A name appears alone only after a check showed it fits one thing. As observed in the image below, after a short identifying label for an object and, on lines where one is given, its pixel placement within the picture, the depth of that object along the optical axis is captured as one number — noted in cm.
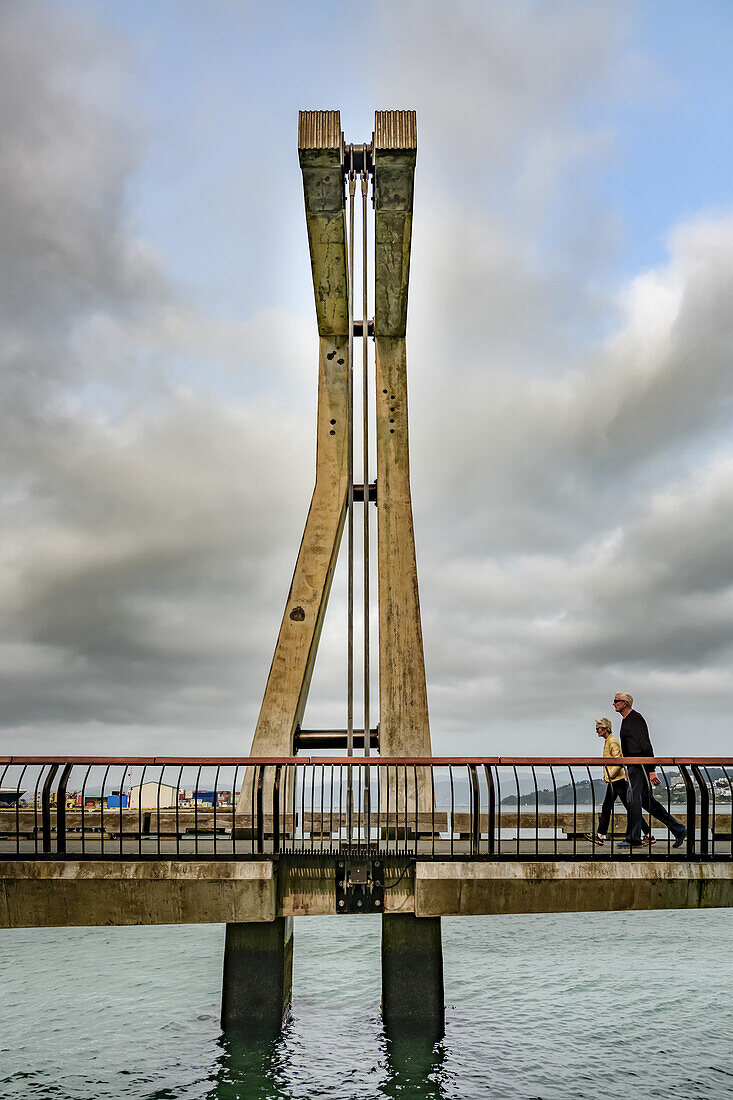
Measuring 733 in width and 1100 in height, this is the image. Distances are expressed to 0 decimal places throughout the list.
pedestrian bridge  896
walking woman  1030
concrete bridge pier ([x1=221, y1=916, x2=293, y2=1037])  1001
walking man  994
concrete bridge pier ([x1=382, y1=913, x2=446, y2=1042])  1019
